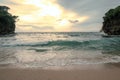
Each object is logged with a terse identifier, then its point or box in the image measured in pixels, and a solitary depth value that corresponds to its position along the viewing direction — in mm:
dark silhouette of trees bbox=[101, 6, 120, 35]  54438
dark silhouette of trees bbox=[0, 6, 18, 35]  56812
